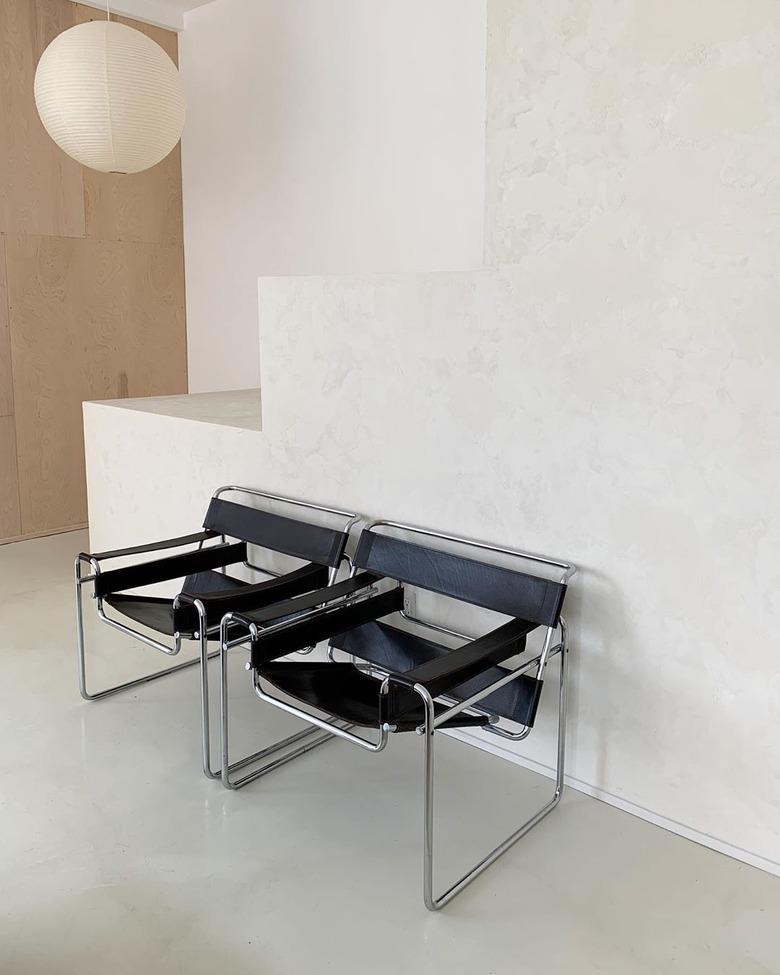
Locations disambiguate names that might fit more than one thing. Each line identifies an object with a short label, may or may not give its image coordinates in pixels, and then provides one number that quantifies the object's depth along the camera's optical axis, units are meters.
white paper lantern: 3.46
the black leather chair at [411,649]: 2.09
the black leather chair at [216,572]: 2.74
